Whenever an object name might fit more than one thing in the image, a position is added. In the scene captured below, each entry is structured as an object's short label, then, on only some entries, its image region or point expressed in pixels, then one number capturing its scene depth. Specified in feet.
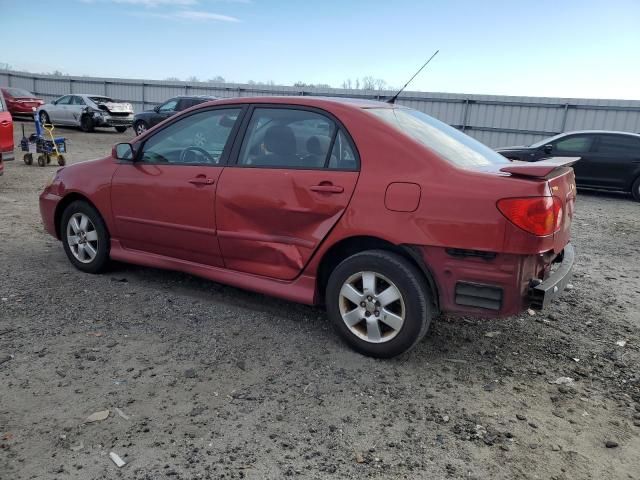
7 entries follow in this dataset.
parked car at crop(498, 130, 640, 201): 37.37
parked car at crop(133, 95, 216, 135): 67.56
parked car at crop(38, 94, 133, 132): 71.36
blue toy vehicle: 40.73
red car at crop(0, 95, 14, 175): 30.53
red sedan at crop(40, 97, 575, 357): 10.13
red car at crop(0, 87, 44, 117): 78.18
